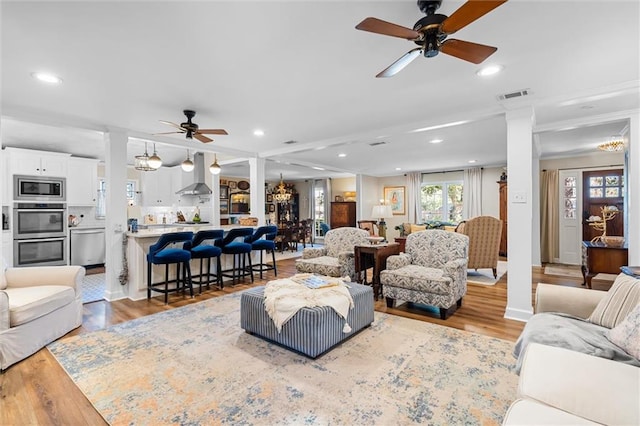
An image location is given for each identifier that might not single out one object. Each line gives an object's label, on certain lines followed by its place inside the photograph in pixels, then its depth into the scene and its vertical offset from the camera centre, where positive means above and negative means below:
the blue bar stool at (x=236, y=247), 4.97 -0.59
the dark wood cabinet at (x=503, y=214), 7.46 -0.13
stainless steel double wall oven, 5.48 -0.15
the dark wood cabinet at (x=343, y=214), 10.71 -0.12
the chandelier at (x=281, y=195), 9.86 +0.53
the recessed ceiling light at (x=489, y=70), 2.64 +1.25
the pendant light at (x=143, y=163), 5.56 +0.93
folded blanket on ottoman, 2.62 -0.80
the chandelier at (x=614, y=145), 4.93 +1.05
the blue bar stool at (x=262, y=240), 5.42 -0.53
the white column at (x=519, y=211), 3.37 -0.02
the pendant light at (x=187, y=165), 5.81 +0.90
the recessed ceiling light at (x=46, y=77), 2.70 +1.24
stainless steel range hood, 6.85 +0.83
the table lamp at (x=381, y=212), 8.41 -0.05
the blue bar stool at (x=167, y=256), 4.03 -0.59
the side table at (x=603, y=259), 4.00 -0.68
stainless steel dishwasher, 6.23 -0.71
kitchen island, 4.33 -0.69
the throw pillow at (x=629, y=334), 1.56 -0.68
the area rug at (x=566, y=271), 5.51 -1.24
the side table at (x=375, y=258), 4.25 -0.69
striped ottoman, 2.50 -1.02
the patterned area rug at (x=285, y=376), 1.86 -1.25
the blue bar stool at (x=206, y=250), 4.53 -0.58
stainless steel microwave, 5.50 +0.47
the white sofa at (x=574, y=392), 1.11 -0.73
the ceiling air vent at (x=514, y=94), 3.16 +1.23
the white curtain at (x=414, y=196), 9.63 +0.45
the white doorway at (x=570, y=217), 6.75 -0.18
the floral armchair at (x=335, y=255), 4.47 -0.72
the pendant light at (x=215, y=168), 6.24 +0.90
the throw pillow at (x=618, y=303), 1.90 -0.62
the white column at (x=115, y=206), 4.26 +0.09
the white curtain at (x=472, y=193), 8.57 +0.49
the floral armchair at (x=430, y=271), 3.41 -0.76
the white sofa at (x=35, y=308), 2.46 -0.86
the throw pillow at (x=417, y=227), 7.61 -0.44
